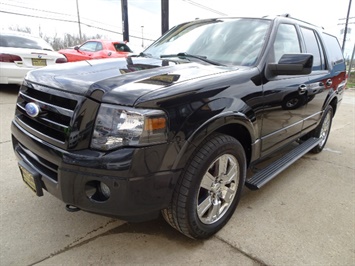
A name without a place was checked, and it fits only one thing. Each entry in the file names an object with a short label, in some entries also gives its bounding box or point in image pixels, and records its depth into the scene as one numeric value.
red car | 9.65
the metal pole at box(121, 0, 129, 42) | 11.54
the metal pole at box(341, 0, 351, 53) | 18.83
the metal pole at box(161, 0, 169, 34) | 10.05
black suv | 1.68
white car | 6.47
